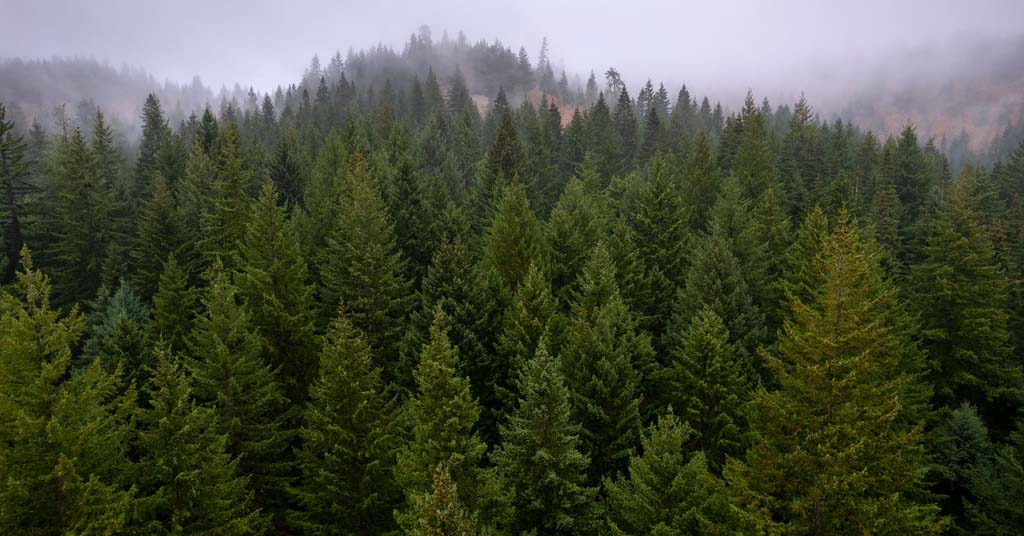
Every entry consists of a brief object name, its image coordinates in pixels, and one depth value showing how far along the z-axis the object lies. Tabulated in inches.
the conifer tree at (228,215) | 1337.4
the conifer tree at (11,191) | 1692.9
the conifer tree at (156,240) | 1373.0
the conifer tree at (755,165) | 1918.1
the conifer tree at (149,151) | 2055.9
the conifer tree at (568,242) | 1217.4
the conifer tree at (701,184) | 1779.0
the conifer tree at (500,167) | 1733.5
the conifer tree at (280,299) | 1022.4
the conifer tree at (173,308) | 1107.3
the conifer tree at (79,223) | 1571.1
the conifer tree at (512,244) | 1176.8
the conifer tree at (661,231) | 1310.3
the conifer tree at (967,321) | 1164.5
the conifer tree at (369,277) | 1078.4
